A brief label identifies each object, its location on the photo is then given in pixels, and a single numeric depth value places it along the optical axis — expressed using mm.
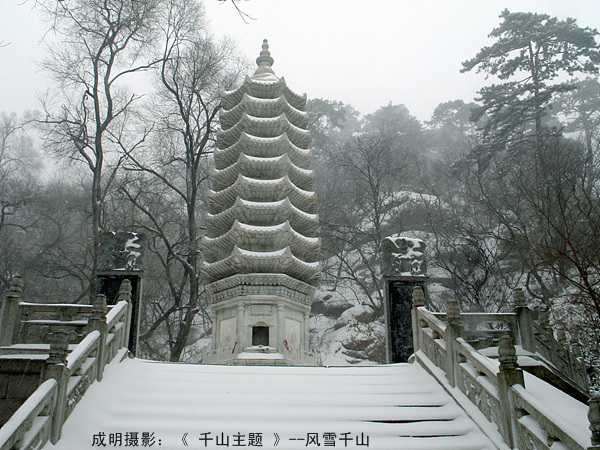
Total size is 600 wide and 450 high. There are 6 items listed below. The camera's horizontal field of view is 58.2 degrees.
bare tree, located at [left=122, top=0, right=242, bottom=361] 20328
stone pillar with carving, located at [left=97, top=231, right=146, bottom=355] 10703
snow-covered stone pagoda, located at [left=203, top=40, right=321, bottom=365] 15023
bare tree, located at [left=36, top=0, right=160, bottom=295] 19359
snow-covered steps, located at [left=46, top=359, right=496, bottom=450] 5492
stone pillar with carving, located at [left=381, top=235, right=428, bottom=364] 10102
